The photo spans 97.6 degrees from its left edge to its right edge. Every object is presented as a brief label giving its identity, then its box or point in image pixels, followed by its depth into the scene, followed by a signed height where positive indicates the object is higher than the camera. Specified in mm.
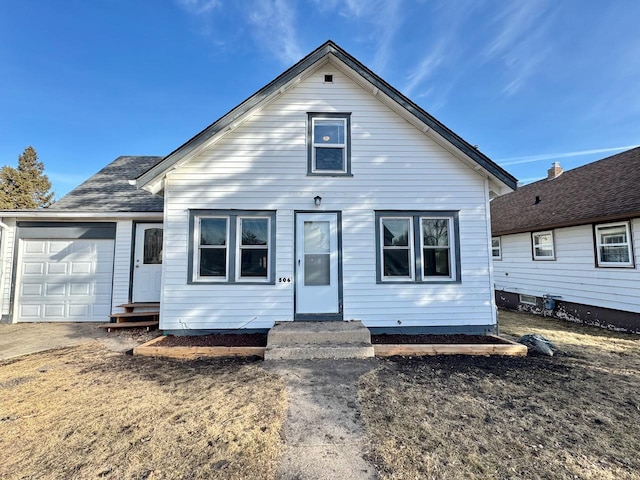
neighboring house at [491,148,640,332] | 7734 +443
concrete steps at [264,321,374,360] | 5043 -1527
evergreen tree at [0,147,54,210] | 24094 +7159
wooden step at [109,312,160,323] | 7219 -1404
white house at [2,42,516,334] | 6230 +1113
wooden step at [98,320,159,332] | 7098 -1617
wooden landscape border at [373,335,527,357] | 5266 -1696
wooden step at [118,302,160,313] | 7356 -1157
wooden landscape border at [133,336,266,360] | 5184 -1680
